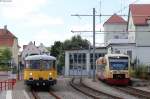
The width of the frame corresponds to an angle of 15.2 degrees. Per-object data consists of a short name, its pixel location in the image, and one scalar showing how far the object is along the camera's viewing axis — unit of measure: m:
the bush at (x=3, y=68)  101.25
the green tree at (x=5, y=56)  120.56
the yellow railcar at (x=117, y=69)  46.84
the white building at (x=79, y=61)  83.44
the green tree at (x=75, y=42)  133.38
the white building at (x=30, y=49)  129.86
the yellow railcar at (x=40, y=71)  39.03
